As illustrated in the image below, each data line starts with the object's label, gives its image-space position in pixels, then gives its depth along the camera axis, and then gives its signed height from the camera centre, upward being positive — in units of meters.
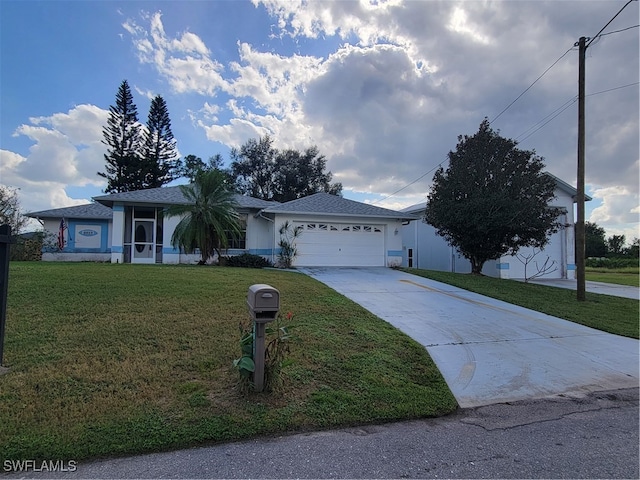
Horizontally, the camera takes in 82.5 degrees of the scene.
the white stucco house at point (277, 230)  16.36 +0.83
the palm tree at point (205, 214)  14.78 +1.33
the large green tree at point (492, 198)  14.12 +2.08
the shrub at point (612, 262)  32.87 -1.13
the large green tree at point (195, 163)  37.98 +8.87
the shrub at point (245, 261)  15.88 -0.60
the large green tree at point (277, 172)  35.38 +7.40
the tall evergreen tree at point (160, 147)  36.62 +10.26
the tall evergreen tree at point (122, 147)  35.22 +9.78
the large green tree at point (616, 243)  44.18 +0.93
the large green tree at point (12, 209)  21.44 +2.21
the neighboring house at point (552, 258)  17.95 -0.41
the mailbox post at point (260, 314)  3.43 -0.63
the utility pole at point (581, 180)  10.66 +2.07
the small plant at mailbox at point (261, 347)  3.45 -1.02
